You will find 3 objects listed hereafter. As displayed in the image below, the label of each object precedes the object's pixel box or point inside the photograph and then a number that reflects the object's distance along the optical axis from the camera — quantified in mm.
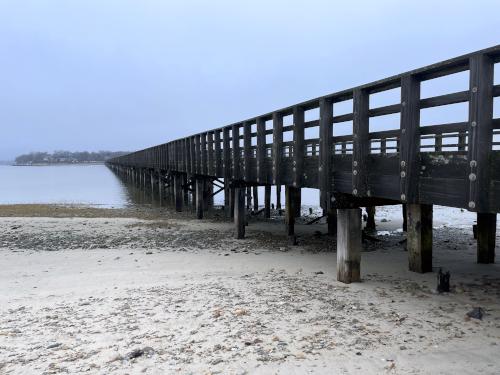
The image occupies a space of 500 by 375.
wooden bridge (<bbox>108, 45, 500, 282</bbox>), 5262
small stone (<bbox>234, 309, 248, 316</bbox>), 6508
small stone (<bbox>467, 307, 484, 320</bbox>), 6340
